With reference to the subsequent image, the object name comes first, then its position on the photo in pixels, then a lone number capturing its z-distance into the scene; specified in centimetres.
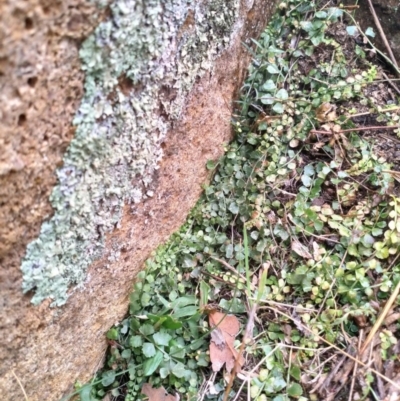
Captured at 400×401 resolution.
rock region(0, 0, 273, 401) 27
